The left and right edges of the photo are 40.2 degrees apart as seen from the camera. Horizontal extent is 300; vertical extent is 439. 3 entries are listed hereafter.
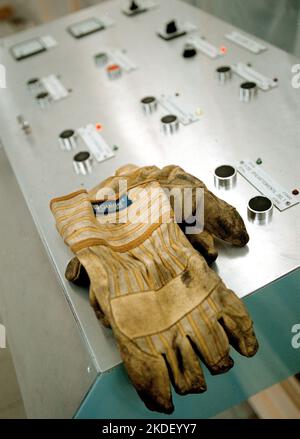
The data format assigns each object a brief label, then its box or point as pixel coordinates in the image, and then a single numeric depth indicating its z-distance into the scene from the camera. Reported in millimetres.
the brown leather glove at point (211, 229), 973
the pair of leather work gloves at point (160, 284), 768
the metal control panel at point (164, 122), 1042
